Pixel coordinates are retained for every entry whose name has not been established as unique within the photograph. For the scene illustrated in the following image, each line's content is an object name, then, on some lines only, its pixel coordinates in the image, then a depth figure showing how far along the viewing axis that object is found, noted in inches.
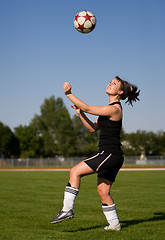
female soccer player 207.0
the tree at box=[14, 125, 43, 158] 2995.3
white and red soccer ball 279.0
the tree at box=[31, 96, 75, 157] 2970.0
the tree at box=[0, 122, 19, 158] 2693.4
